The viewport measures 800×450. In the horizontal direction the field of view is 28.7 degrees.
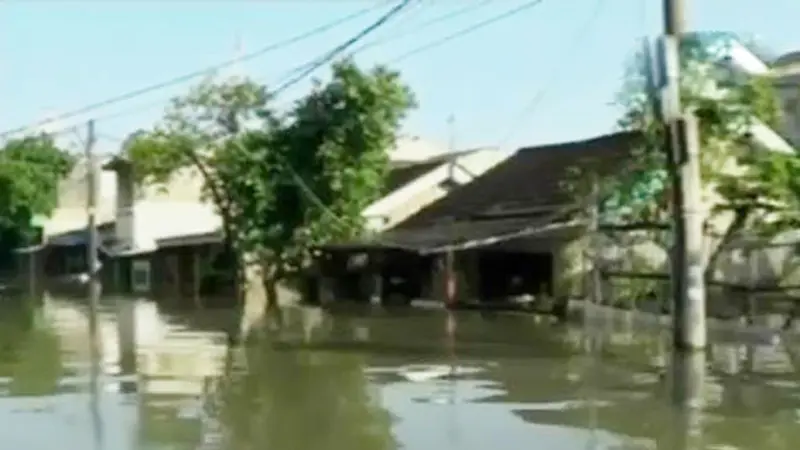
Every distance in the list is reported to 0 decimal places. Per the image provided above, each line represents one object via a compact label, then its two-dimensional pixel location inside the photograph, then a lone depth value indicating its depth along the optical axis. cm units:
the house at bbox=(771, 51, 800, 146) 4056
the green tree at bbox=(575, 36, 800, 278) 2559
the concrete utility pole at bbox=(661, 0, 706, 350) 2094
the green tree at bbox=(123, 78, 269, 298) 4847
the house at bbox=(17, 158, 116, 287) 7338
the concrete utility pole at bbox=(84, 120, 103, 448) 5928
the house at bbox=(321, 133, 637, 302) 3616
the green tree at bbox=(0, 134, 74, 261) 6962
